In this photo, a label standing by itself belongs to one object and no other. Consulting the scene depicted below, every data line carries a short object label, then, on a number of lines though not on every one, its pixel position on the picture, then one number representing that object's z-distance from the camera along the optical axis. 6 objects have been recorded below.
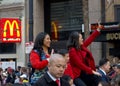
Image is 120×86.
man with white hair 4.80
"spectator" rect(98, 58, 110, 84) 9.72
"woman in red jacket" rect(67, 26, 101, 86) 8.32
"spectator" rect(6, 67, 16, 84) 20.85
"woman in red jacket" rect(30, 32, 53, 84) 7.24
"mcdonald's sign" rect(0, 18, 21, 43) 28.03
